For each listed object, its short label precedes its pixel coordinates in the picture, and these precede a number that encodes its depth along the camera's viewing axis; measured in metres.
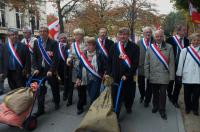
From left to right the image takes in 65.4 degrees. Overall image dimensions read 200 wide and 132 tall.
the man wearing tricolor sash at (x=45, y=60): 3.52
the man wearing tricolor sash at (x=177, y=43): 3.82
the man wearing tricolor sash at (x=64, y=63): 4.29
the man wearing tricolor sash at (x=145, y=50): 3.90
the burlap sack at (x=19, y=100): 2.74
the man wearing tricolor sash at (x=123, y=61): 3.23
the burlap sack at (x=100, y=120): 2.49
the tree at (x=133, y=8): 14.58
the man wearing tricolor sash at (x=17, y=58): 3.96
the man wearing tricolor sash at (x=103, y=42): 4.29
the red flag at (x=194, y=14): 4.65
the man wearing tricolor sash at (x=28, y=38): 4.74
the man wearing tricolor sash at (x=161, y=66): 3.40
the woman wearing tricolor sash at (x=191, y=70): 3.33
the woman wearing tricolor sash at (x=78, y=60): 3.62
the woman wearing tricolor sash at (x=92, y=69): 3.45
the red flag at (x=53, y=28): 5.92
